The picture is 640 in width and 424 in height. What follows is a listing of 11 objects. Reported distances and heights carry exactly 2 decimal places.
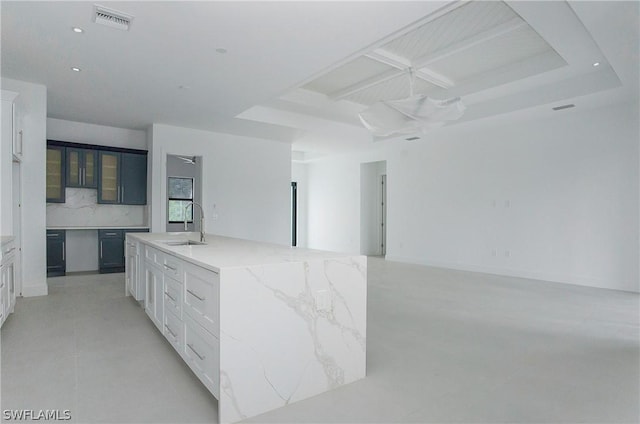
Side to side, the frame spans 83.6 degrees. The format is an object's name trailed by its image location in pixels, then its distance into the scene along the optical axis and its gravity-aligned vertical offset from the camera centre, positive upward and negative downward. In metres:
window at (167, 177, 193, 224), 7.34 +0.29
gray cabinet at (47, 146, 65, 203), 5.89 +0.58
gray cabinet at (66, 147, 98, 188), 6.07 +0.71
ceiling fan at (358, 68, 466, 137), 4.24 +1.21
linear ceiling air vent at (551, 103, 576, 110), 5.39 +1.58
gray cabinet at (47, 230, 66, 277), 5.78 -0.72
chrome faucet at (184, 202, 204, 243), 3.54 -0.24
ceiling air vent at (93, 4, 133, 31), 2.85 +1.58
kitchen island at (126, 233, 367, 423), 1.90 -0.67
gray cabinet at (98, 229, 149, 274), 6.19 -0.72
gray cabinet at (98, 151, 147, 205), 6.41 +0.57
